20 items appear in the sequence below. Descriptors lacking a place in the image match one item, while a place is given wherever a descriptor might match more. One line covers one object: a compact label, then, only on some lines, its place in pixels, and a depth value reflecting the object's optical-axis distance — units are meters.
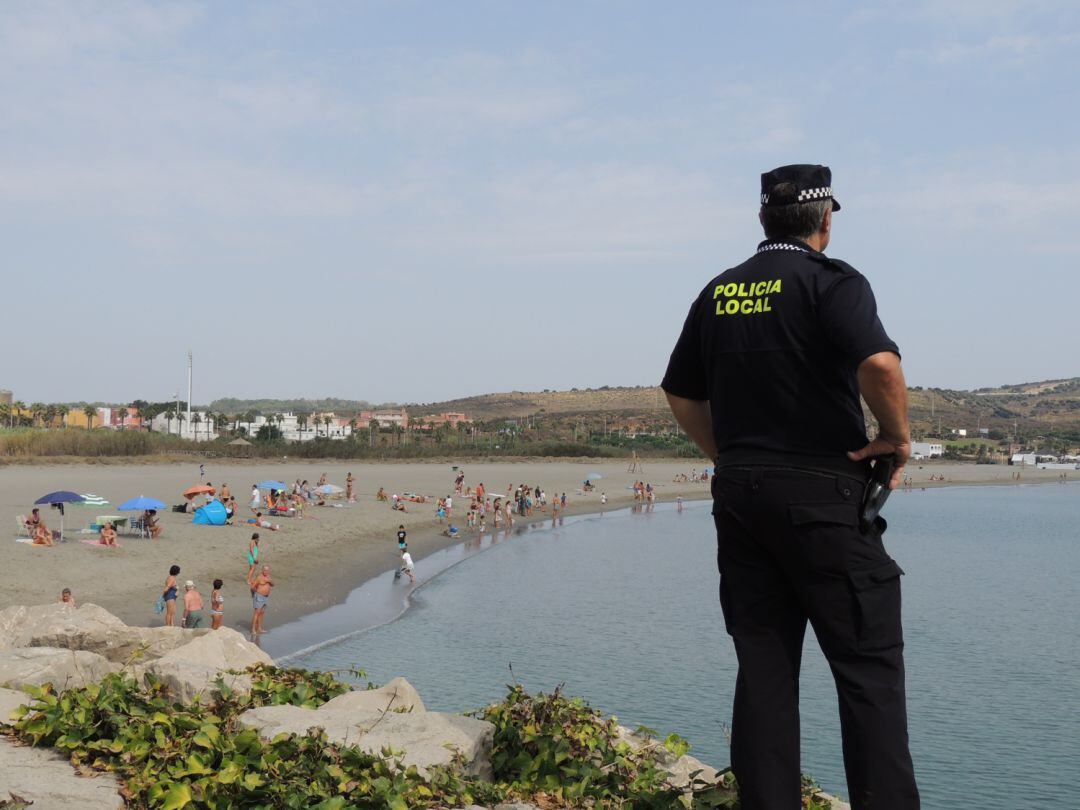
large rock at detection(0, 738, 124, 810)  3.74
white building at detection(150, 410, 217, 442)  93.19
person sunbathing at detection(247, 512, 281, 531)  32.09
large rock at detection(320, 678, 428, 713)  4.93
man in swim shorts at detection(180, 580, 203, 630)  16.05
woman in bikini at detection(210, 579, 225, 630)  17.36
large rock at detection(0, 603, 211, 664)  9.59
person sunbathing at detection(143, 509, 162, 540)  27.47
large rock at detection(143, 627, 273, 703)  4.98
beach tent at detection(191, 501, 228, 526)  30.91
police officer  3.13
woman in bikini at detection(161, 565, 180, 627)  17.25
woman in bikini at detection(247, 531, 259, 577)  20.83
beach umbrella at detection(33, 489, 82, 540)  25.83
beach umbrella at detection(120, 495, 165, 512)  26.16
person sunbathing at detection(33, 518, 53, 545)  24.52
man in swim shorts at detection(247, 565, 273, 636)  19.19
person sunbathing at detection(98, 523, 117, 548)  24.89
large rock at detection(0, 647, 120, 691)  5.62
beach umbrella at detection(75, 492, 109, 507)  27.33
